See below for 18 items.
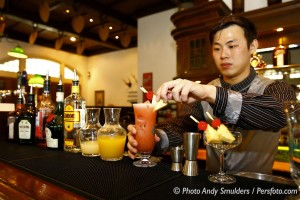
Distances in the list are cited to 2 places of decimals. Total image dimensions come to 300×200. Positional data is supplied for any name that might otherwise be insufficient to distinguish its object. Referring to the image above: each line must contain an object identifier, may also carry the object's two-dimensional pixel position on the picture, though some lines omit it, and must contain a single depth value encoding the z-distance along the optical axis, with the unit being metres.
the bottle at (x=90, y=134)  1.20
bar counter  0.70
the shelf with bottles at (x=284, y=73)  2.71
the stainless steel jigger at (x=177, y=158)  0.95
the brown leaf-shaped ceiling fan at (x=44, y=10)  4.22
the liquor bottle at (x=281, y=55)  2.79
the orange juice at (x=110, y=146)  1.08
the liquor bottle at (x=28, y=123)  1.55
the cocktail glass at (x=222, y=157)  0.82
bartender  0.99
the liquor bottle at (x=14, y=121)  1.64
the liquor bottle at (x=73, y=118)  1.32
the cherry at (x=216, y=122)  0.91
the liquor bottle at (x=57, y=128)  1.37
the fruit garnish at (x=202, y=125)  0.93
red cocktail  1.01
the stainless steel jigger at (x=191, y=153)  0.89
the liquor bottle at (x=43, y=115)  1.56
